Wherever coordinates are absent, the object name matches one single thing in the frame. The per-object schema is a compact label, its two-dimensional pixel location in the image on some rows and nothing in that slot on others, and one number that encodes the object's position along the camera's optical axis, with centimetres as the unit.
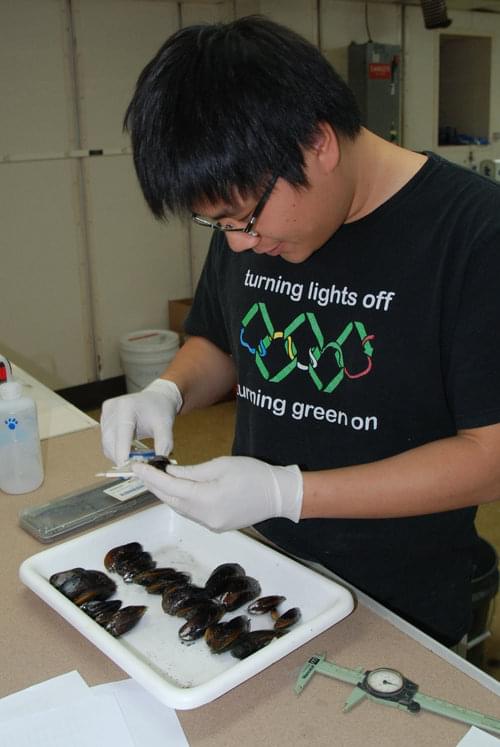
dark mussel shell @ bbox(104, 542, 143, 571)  107
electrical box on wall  413
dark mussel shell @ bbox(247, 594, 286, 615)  97
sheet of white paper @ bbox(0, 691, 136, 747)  78
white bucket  388
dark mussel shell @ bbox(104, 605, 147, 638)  93
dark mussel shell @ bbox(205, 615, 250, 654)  90
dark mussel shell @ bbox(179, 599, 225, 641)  93
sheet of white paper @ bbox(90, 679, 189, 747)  79
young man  81
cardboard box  414
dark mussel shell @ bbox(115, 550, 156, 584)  105
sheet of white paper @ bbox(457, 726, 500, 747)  76
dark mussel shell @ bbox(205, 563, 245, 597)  100
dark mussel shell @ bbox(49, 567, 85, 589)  100
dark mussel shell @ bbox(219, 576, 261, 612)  98
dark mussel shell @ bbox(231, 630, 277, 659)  88
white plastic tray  83
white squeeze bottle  132
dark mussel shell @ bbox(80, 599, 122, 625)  95
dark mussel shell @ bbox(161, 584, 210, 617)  97
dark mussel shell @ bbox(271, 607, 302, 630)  93
